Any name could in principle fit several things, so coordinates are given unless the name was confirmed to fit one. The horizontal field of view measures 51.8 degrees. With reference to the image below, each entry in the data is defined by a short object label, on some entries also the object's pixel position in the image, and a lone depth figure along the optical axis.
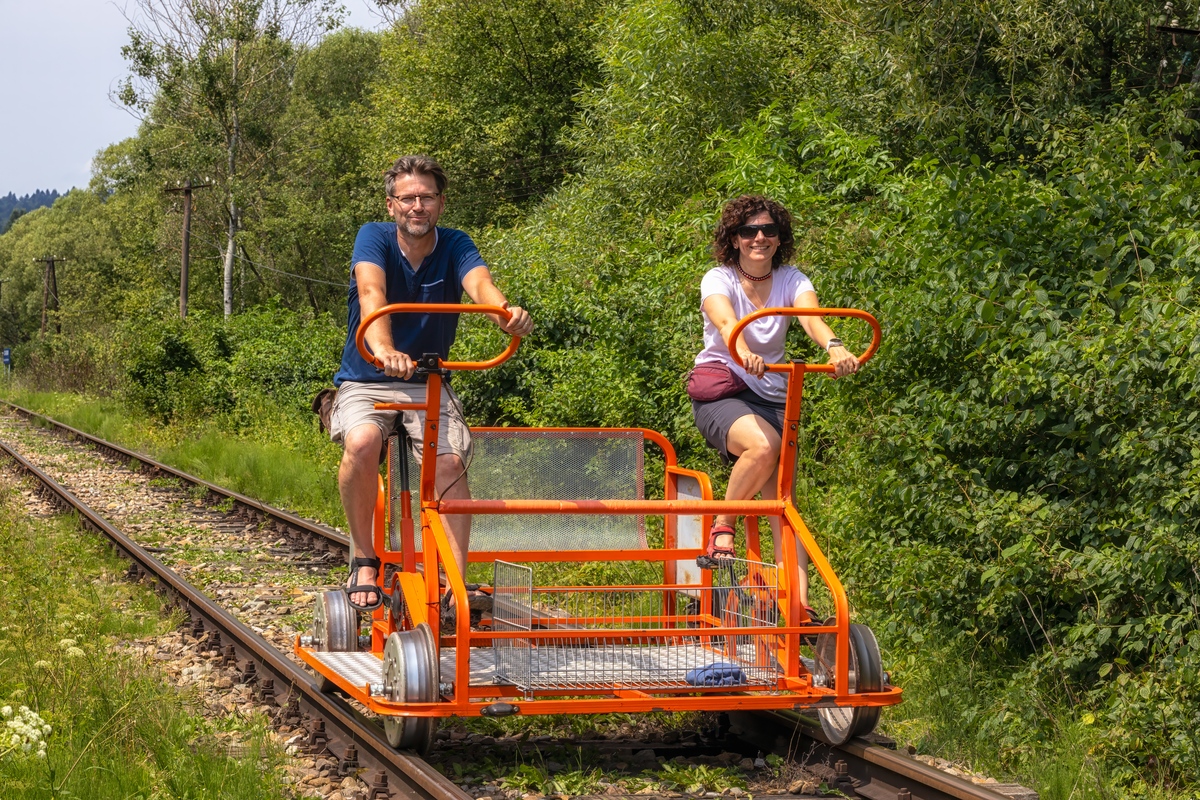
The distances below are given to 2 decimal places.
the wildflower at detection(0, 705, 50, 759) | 3.71
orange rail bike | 4.48
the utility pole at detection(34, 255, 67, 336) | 62.31
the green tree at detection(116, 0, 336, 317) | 36.97
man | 5.27
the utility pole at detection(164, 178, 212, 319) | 36.25
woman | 5.21
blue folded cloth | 4.63
